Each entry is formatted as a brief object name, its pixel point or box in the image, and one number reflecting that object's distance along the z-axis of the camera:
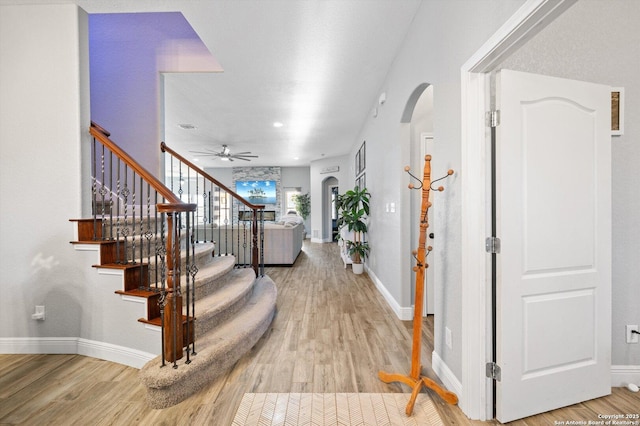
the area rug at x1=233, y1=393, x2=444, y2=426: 1.58
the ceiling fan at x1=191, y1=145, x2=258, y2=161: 7.54
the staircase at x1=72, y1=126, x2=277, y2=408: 1.74
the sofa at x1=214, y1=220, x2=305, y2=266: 5.52
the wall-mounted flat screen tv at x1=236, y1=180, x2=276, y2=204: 11.02
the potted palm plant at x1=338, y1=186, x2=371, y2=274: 4.89
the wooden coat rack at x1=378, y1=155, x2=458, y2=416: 1.70
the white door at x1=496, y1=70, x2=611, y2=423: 1.54
